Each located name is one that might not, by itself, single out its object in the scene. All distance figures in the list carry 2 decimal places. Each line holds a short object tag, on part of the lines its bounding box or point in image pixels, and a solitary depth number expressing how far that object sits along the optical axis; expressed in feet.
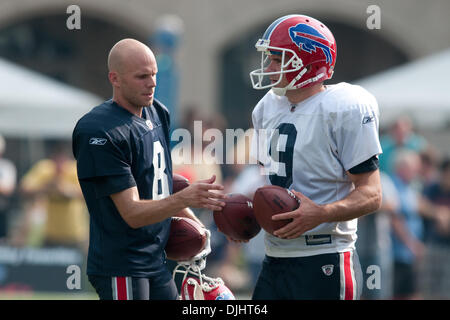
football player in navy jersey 25.77
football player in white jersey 25.95
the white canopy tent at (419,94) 66.23
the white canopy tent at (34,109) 66.85
